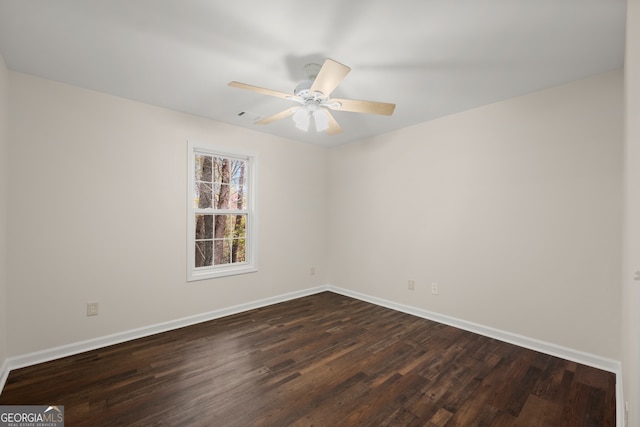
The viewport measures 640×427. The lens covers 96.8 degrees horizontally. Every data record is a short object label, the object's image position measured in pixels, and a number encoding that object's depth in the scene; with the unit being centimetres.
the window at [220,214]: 340
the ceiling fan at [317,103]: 198
